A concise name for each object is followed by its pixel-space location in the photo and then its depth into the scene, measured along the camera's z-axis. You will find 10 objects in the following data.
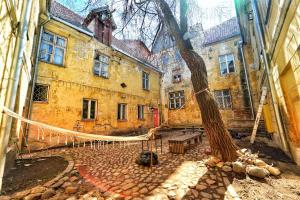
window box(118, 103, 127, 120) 10.65
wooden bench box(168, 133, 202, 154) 5.07
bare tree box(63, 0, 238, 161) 3.91
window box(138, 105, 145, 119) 12.45
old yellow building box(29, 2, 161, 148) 7.03
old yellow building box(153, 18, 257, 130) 11.05
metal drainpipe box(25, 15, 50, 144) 6.17
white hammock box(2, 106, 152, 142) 2.15
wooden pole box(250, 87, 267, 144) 5.61
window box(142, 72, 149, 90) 13.49
